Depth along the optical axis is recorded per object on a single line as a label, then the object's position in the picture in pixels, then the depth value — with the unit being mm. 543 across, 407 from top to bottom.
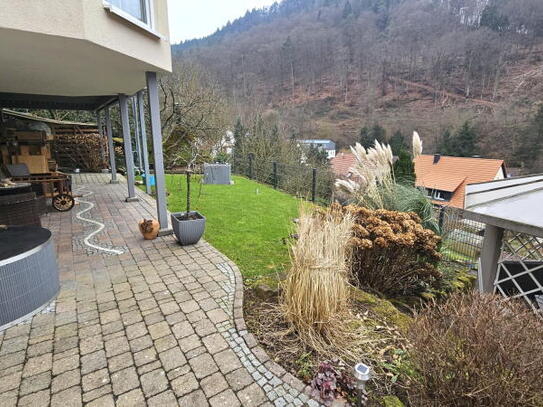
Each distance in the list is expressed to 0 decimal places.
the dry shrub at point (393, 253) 2954
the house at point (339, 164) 12642
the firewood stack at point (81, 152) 11523
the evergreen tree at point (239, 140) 14695
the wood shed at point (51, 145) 6156
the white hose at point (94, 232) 3786
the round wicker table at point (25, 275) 2229
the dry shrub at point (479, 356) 1251
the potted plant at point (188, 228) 3920
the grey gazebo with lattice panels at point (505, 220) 2311
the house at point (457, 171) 15211
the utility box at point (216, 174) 9781
